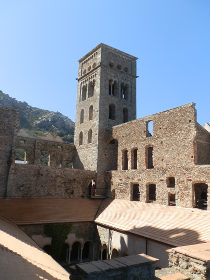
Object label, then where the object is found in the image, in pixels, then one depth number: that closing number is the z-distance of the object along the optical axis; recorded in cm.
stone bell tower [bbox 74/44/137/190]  2269
